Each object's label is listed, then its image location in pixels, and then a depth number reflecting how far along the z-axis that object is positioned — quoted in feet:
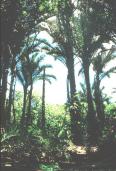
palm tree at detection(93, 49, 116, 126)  42.71
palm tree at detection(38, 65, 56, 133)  50.37
